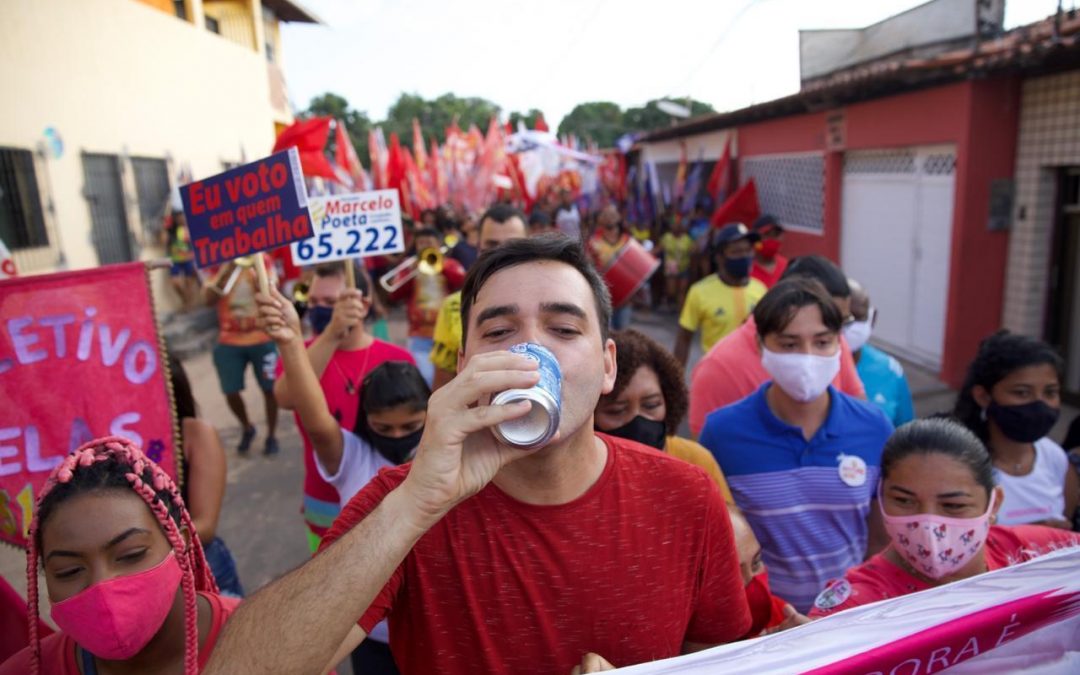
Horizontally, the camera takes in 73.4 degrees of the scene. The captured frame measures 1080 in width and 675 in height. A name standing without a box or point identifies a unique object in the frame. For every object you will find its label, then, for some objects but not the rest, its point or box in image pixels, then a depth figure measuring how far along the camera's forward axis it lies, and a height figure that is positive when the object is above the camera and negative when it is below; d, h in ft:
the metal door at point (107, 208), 33.53 +0.39
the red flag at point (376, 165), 44.29 +2.23
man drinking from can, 4.43 -2.21
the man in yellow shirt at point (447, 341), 12.24 -2.42
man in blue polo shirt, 7.68 -2.96
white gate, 25.63 -2.57
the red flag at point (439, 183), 51.52 +1.07
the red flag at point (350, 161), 42.61 +2.51
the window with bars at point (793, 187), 36.37 -0.48
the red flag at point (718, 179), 36.37 +0.17
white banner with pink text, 3.90 -2.54
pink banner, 7.32 -1.62
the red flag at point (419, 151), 54.03 +3.53
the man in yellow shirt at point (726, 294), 15.81 -2.43
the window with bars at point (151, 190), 38.00 +1.28
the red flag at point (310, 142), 14.64 +1.27
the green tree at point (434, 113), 142.82 +17.61
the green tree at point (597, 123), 136.65 +13.41
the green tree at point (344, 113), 129.59 +16.26
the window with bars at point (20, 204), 27.35 +0.67
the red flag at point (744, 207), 23.39 -0.82
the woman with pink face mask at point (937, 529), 6.01 -2.95
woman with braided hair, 5.10 -2.55
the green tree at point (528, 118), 141.51 +14.79
